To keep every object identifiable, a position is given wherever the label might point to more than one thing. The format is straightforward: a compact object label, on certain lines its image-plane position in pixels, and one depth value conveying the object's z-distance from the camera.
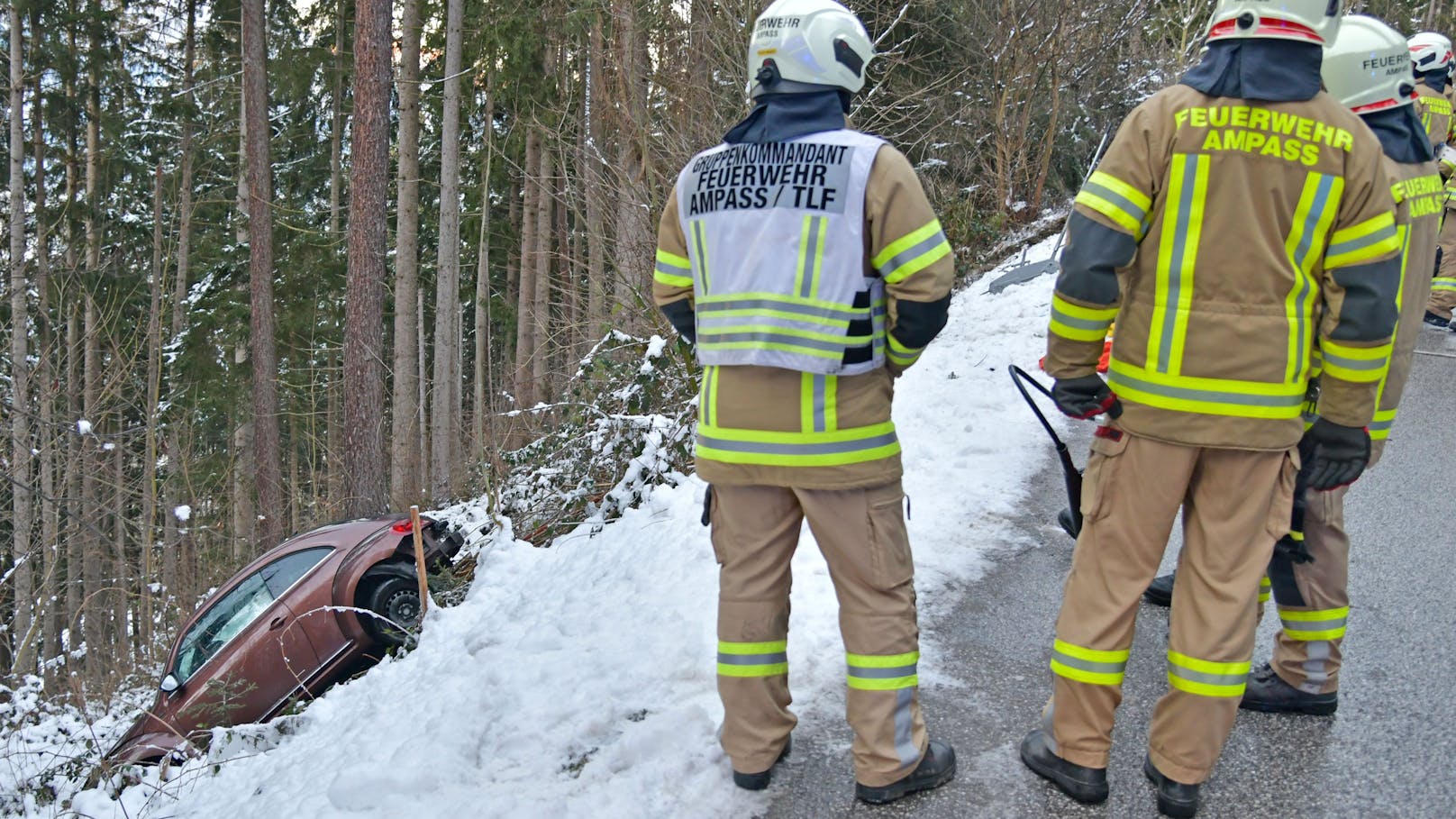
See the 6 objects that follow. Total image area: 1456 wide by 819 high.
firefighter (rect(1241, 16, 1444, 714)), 3.14
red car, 7.27
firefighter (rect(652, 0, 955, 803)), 2.71
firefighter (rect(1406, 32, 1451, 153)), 4.44
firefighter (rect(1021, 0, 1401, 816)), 2.53
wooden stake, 5.38
